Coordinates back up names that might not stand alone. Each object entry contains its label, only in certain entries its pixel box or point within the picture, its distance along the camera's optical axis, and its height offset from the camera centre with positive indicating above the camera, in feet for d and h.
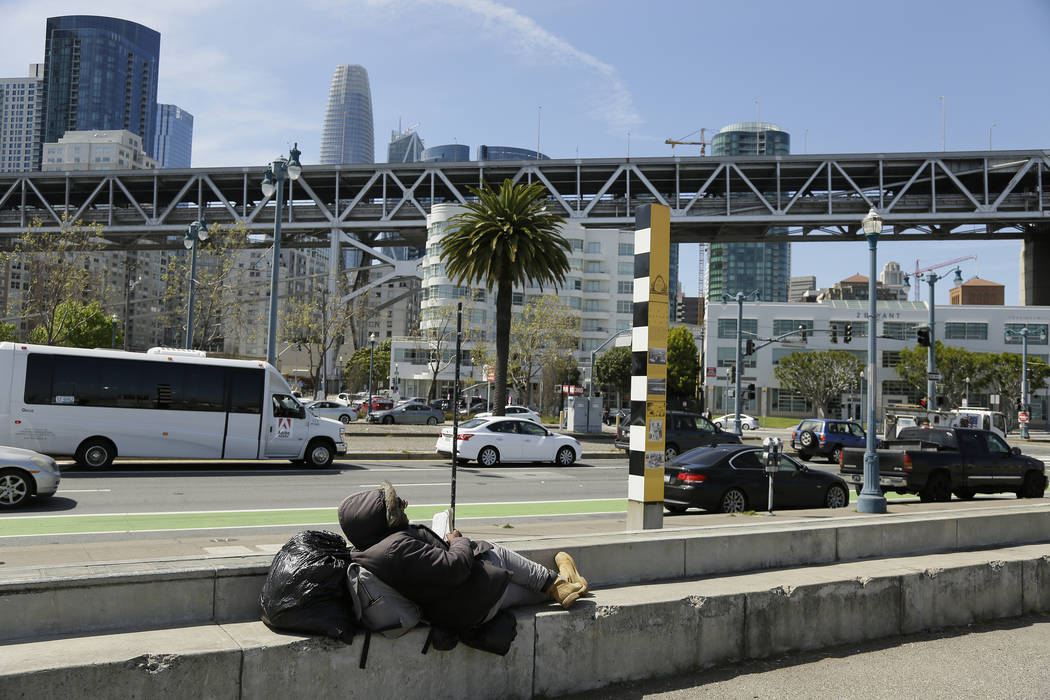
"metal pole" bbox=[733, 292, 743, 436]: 147.84 +10.88
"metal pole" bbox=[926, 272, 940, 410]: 140.56 +3.25
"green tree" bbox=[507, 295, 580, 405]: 210.59 +13.62
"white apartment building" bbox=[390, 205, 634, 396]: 287.28 +34.50
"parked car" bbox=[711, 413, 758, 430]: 191.59 -6.10
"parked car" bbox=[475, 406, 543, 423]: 160.15 -4.58
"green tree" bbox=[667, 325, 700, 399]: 303.68 +10.77
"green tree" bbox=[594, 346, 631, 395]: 291.99 +8.79
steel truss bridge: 262.26 +65.39
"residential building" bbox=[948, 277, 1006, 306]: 399.03 +52.97
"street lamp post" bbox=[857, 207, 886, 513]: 50.11 -1.33
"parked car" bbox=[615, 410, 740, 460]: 91.97 -4.28
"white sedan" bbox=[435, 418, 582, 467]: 79.10 -5.19
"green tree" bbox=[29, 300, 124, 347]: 272.54 +15.56
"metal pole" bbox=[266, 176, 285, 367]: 85.52 +9.41
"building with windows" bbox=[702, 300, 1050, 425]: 278.26 +21.78
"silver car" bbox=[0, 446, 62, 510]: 42.16 -5.17
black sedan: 49.78 -5.22
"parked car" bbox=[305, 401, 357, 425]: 149.03 -4.74
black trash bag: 16.33 -4.14
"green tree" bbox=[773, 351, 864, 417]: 251.19 +7.73
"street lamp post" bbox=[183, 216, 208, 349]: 108.78 +18.58
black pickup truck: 57.93 -4.48
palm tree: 118.62 +20.43
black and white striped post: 31.45 -0.04
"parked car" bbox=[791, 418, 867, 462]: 104.63 -4.90
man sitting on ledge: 16.96 -3.61
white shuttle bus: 61.77 -2.39
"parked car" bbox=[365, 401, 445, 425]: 165.17 -5.70
